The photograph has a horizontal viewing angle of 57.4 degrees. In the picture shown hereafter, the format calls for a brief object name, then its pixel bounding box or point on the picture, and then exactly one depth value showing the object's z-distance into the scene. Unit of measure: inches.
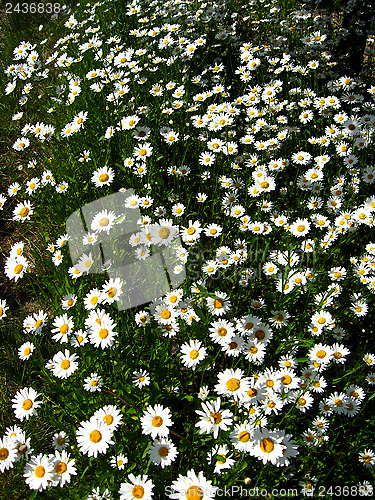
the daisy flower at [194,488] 61.1
